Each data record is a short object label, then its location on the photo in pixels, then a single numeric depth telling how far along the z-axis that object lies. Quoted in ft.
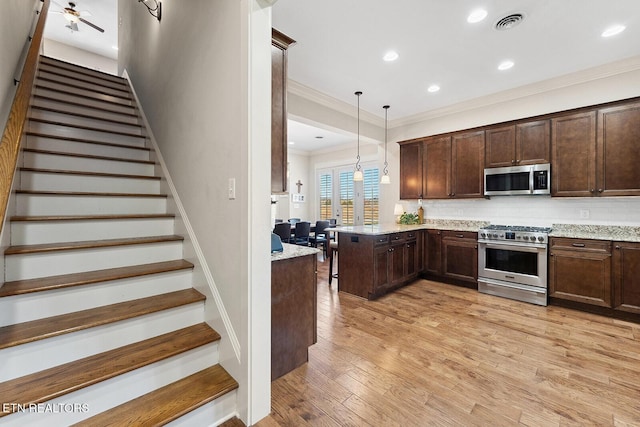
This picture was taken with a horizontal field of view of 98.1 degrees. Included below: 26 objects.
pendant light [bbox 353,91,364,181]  16.06
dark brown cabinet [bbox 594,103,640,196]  10.22
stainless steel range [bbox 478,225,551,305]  11.42
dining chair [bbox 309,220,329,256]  21.48
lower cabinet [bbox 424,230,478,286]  13.50
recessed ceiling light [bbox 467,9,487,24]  8.08
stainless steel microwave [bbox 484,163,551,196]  12.15
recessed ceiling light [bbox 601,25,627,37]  8.74
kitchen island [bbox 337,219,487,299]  12.20
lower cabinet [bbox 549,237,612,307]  10.14
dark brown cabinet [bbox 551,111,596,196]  11.07
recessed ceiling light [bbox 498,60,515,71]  10.91
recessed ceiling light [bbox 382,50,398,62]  10.40
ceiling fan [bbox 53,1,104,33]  12.22
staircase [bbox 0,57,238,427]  4.25
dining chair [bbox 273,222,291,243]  18.33
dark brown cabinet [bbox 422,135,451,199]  15.24
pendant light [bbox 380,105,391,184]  16.33
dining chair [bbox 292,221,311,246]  19.98
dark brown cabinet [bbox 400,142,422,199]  16.40
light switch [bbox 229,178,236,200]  5.34
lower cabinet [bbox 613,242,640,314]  9.61
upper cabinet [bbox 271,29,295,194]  6.67
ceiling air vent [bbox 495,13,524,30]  8.27
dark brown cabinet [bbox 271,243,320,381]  6.51
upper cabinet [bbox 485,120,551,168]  12.20
